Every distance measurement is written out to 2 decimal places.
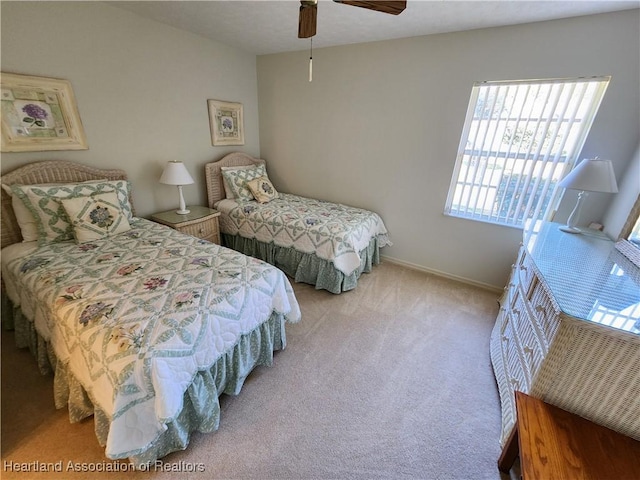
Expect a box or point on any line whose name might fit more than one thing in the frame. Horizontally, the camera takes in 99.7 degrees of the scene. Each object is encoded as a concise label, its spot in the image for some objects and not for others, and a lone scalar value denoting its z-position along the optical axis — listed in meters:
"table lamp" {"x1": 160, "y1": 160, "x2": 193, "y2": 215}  2.52
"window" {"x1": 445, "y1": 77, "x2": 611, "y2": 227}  2.09
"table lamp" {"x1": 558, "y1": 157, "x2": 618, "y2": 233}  1.75
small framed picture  3.08
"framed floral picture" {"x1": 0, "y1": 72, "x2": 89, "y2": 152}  1.81
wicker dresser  0.99
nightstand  2.57
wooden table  0.92
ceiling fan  1.15
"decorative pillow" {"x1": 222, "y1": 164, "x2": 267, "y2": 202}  3.15
